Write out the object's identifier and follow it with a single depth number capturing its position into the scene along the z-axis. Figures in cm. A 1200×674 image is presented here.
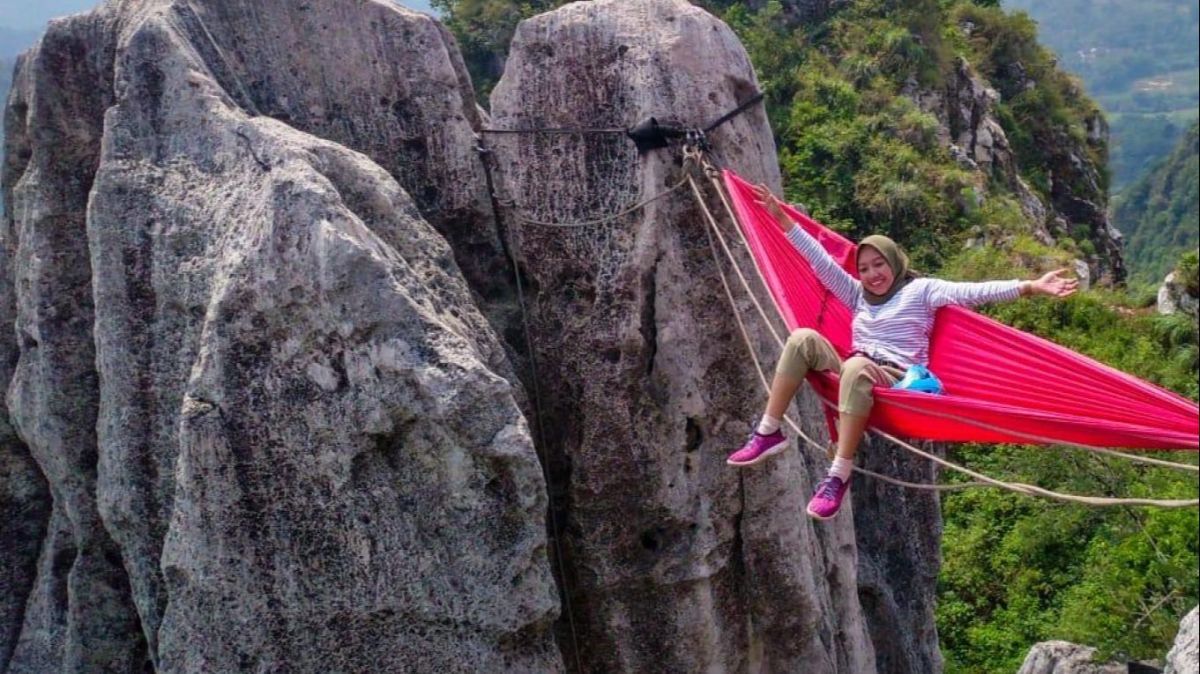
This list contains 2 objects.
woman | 576
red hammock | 493
